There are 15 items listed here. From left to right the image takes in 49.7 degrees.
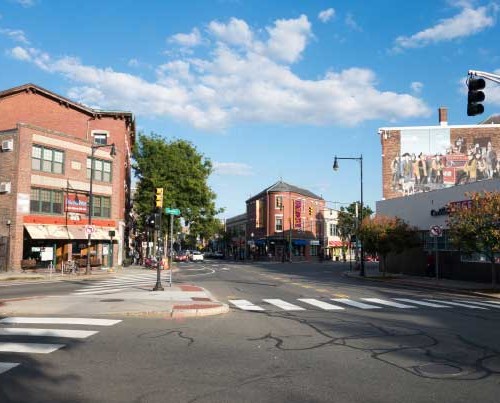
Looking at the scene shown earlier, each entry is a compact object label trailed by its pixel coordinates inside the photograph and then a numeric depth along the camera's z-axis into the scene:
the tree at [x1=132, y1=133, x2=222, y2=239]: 59.00
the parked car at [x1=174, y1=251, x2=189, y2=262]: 78.09
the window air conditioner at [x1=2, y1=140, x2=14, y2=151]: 37.47
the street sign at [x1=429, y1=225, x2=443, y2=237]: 27.68
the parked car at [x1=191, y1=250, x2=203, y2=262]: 82.89
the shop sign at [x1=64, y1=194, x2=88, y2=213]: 41.19
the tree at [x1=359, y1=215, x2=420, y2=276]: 34.19
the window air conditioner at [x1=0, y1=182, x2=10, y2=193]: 37.47
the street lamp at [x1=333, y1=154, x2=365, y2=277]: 38.47
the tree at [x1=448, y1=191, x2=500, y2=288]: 23.23
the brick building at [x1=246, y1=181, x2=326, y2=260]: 89.81
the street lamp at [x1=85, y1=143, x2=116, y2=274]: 33.91
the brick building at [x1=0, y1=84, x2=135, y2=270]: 37.53
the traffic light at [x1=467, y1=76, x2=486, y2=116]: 15.37
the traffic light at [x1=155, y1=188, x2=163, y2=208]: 21.27
